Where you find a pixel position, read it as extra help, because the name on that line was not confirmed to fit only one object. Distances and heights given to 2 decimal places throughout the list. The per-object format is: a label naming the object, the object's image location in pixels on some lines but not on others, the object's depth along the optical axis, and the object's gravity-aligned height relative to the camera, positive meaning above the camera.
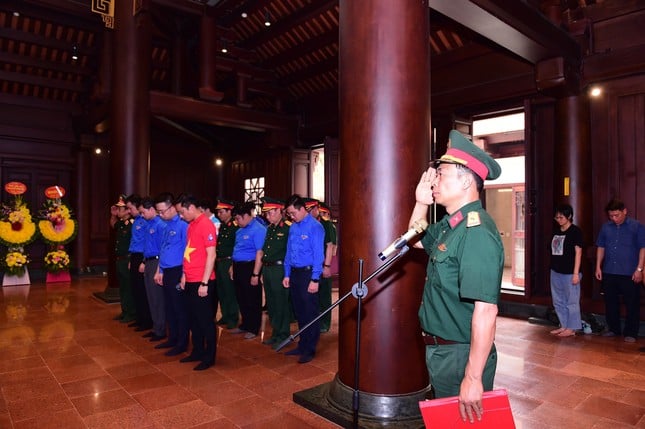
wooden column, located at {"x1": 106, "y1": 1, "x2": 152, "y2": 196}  6.96 +1.90
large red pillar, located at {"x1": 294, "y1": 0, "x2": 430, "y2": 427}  2.67 +0.20
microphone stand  1.92 -0.36
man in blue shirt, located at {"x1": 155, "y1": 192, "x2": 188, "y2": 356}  4.13 -0.42
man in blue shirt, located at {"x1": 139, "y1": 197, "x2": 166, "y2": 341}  4.76 -0.58
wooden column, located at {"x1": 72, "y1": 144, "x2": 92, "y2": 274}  9.95 +0.22
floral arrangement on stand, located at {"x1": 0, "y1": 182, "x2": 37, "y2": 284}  8.32 -0.25
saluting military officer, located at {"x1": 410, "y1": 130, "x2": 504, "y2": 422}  1.54 -0.23
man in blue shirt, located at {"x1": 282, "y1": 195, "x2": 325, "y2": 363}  4.25 -0.41
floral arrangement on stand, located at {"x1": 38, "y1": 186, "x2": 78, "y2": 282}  8.84 -0.23
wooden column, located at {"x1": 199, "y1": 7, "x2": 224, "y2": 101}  7.83 +2.96
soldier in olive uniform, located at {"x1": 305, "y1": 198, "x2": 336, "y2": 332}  5.18 -0.40
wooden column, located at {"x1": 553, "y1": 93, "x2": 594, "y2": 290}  5.45 +0.69
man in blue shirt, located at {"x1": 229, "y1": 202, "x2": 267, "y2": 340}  4.96 -0.50
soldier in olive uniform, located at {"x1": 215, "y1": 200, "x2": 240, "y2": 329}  5.44 -0.59
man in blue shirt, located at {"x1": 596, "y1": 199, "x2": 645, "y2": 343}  4.87 -0.50
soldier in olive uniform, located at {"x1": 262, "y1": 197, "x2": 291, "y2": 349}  4.62 -0.60
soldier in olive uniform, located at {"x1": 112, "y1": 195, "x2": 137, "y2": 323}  5.52 -0.67
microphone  1.80 -0.07
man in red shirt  3.78 -0.45
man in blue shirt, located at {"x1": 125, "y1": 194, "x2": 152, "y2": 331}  5.11 -0.69
